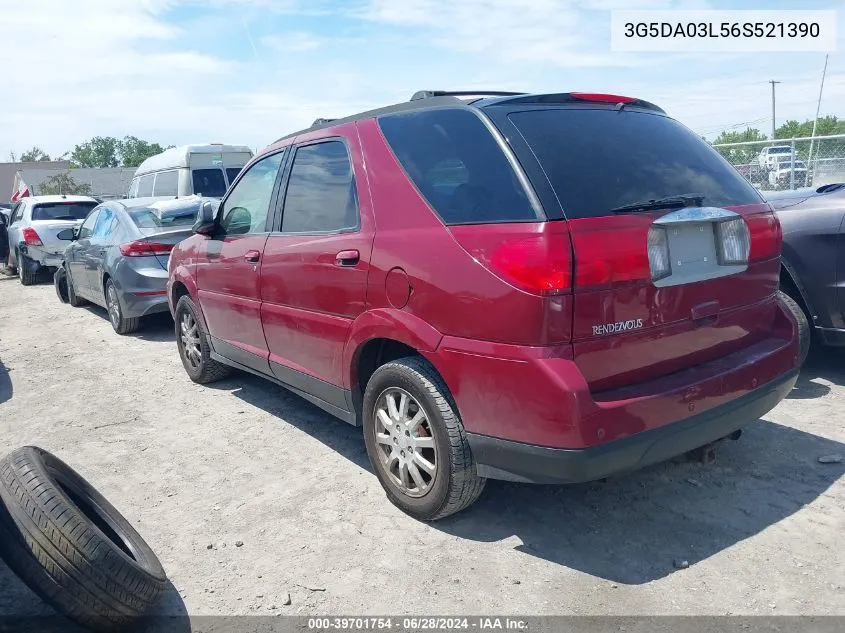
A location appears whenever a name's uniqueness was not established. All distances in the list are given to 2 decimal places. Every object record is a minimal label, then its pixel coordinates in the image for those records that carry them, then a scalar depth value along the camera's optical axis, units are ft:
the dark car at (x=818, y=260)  15.67
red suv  8.90
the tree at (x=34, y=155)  327.30
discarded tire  8.34
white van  50.21
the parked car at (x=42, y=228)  43.45
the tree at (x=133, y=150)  338.75
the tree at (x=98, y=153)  337.31
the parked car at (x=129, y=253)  26.00
